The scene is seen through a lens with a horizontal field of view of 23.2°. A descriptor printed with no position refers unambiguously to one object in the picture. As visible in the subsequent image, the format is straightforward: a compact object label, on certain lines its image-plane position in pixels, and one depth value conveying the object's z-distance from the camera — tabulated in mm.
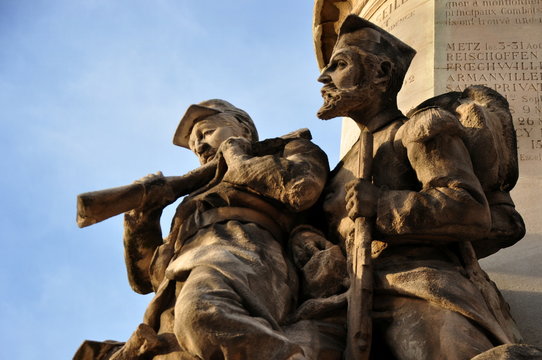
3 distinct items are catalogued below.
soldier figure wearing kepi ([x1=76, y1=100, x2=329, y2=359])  6621
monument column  9664
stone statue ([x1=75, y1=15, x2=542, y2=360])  6902
